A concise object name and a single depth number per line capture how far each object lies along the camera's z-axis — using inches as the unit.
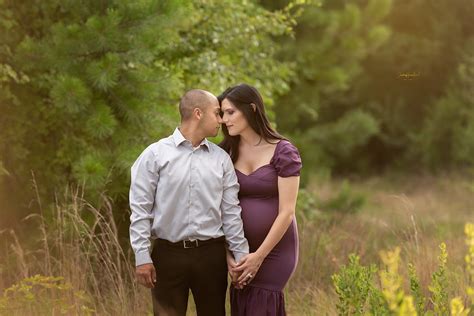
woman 328.2
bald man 319.9
